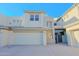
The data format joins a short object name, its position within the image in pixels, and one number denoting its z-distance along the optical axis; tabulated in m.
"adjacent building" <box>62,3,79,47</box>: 5.26
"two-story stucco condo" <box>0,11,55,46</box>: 6.02
